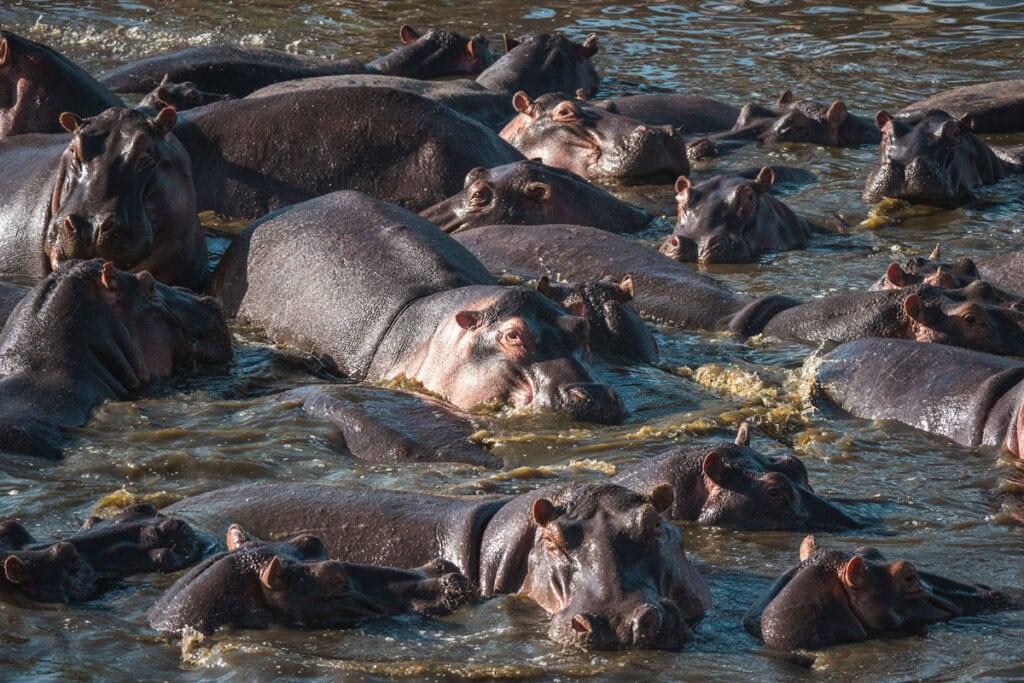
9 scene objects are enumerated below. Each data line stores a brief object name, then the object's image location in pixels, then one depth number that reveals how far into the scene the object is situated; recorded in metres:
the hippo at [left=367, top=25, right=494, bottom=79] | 34.25
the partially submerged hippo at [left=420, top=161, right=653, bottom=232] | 22.83
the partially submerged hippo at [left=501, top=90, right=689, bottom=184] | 26.85
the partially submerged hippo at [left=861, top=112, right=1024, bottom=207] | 25.78
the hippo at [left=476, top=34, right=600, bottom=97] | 32.34
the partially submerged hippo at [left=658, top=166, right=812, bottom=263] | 23.09
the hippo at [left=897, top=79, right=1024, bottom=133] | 31.14
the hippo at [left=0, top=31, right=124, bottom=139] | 23.97
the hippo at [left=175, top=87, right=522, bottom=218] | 23.11
